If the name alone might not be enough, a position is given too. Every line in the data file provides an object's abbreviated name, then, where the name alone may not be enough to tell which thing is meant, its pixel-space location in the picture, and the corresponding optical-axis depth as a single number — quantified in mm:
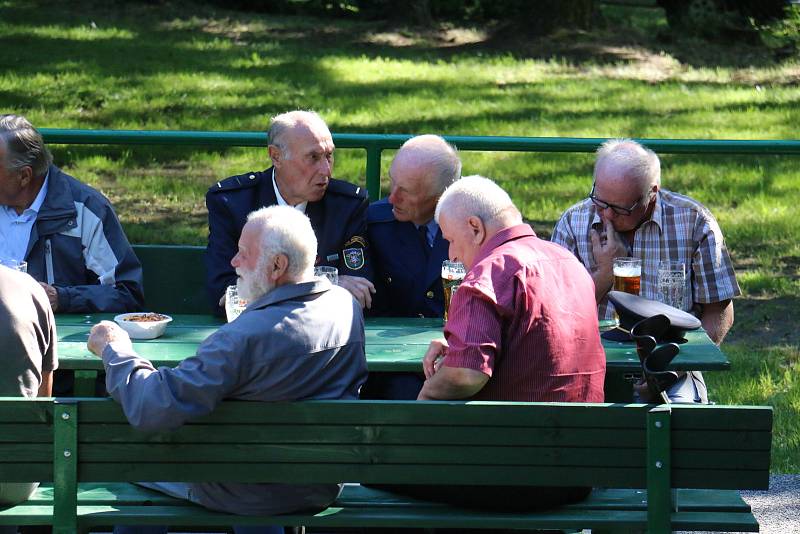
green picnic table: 8734
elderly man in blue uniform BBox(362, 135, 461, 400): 10891
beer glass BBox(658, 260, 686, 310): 10078
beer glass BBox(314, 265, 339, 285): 9609
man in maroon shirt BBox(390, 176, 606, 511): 7437
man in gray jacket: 7109
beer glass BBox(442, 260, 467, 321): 9305
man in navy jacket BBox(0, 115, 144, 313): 10570
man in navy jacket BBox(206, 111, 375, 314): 10859
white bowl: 9203
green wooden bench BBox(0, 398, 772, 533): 7164
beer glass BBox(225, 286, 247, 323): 9166
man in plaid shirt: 10586
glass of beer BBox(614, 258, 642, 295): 9648
